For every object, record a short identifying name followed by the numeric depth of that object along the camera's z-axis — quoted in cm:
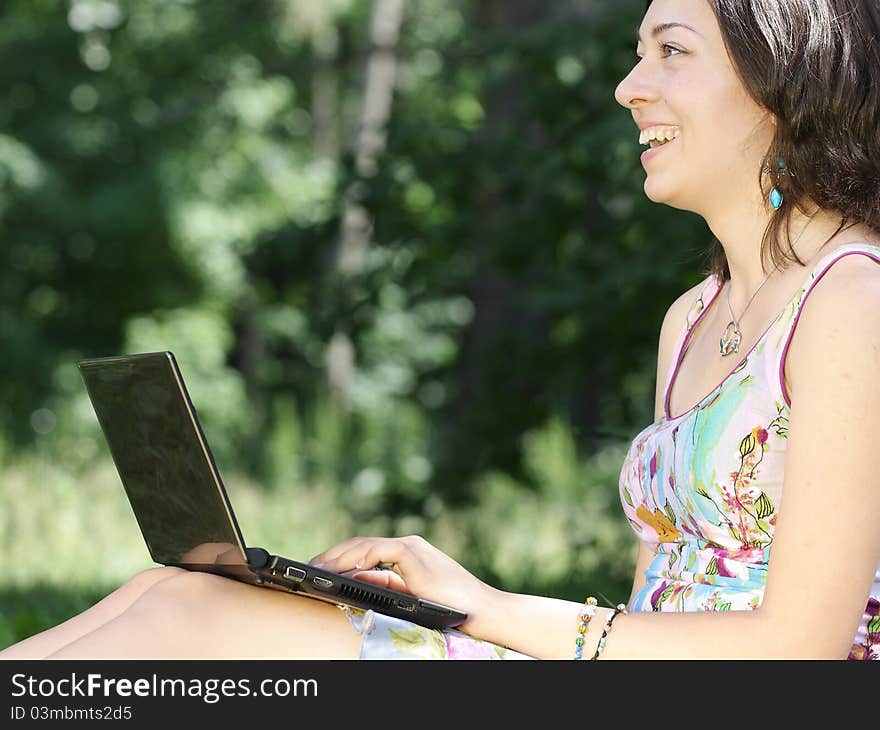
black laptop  316
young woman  313
